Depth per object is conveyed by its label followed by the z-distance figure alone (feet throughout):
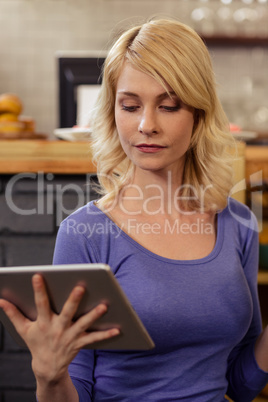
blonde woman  4.81
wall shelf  14.73
